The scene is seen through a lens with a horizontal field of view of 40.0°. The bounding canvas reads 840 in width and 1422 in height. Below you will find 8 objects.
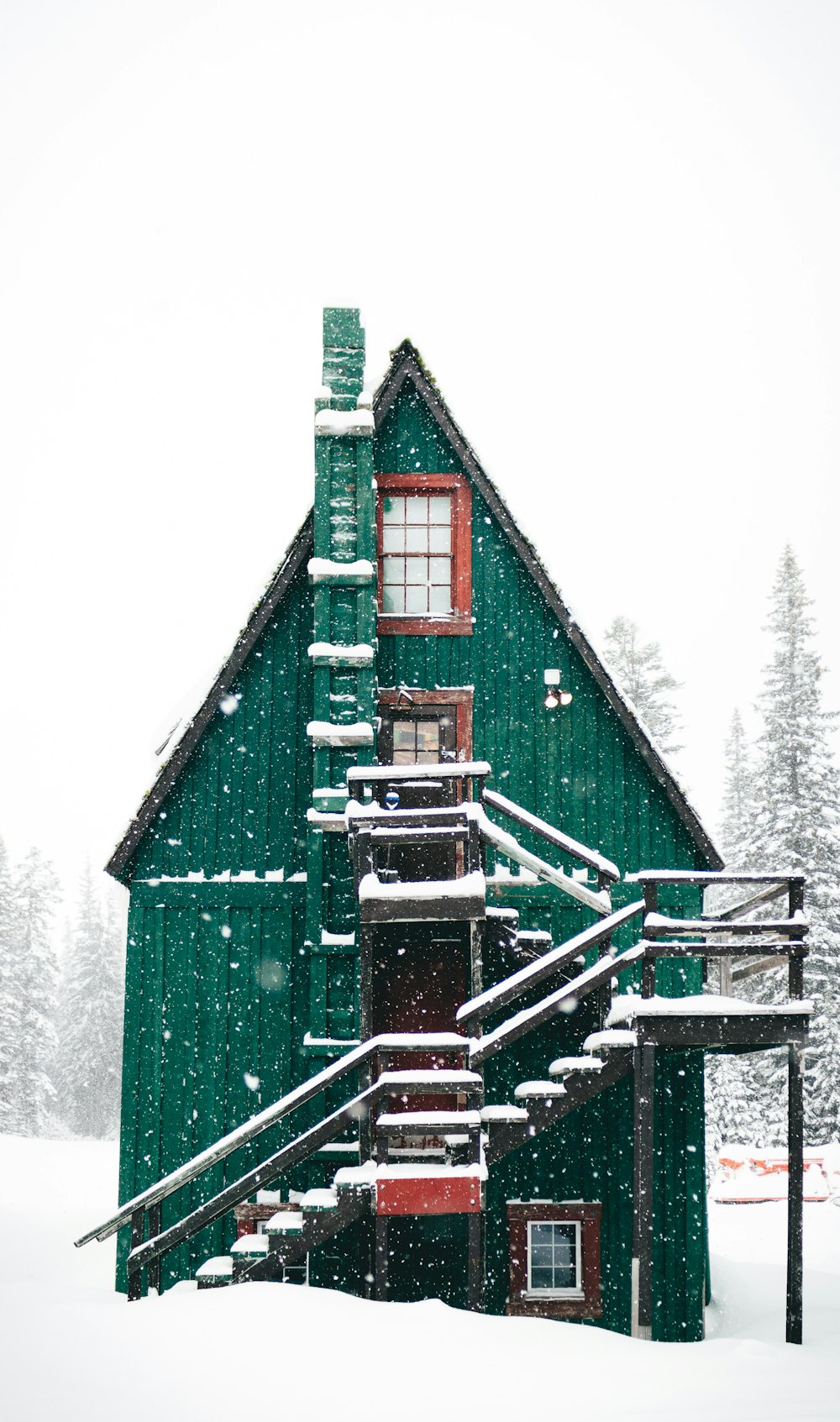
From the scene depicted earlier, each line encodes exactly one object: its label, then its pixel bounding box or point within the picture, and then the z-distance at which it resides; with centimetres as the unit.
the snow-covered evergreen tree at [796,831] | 2784
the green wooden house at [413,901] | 1162
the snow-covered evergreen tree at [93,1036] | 5116
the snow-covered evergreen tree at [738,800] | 3055
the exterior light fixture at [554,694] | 1383
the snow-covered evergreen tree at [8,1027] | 4125
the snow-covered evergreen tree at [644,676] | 2980
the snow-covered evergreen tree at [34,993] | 4300
